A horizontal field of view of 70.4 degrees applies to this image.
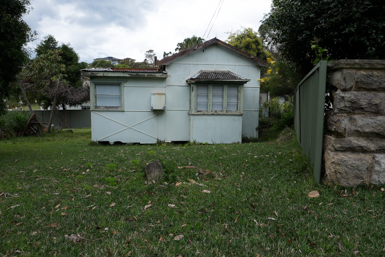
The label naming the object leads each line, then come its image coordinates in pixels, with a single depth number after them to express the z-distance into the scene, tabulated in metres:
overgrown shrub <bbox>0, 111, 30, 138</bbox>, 13.35
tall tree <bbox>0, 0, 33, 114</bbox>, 6.64
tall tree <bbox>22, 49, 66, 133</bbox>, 15.38
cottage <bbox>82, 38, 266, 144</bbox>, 10.50
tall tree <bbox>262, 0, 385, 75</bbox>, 5.51
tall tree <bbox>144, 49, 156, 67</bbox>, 46.35
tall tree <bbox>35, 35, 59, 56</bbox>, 22.24
